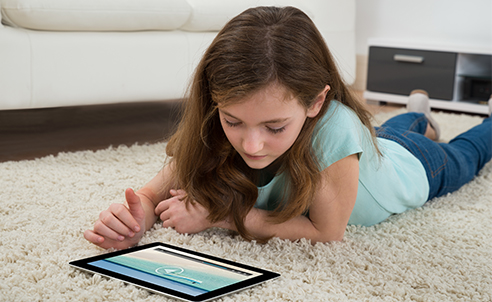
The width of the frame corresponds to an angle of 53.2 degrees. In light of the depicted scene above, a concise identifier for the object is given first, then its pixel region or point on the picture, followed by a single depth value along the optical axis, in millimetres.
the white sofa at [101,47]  1422
